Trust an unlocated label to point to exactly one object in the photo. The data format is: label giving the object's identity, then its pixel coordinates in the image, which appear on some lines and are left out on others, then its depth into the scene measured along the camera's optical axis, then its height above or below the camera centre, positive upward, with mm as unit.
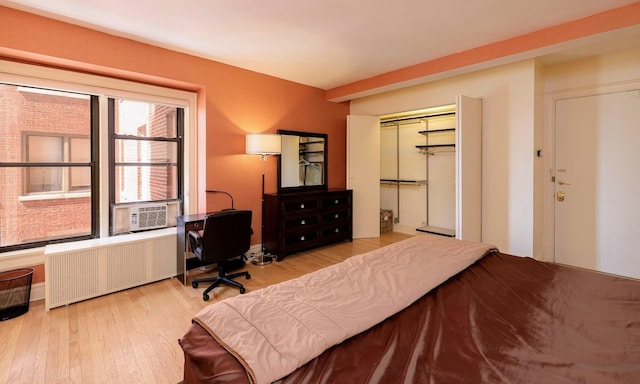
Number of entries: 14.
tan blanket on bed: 987 -490
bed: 937 -534
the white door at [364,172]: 5047 +291
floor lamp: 3768 +546
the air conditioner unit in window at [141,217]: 3369 -324
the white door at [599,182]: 3277 +80
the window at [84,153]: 2802 +384
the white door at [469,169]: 3559 +249
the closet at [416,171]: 4926 +313
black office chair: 2814 -497
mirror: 4504 +428
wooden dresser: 4008 -440
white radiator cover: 2633 -744
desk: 3170 -504
